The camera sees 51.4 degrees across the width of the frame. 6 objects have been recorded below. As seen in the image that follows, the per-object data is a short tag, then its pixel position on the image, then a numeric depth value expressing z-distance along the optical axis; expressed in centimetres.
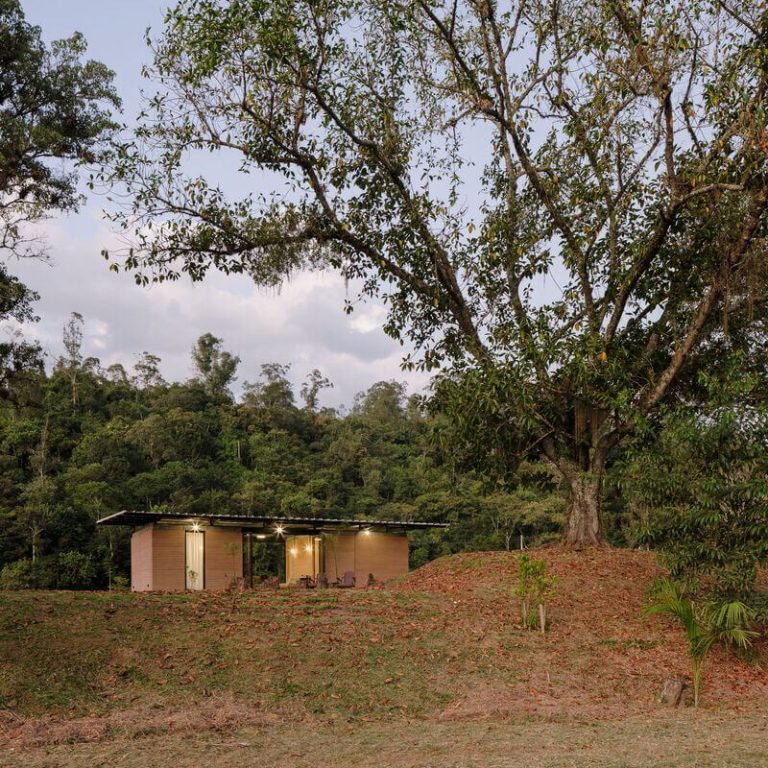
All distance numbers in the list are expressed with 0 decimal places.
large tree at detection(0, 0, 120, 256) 1106
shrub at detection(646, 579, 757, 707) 900
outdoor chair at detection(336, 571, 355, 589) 2075
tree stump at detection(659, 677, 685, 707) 872
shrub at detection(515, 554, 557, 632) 1076
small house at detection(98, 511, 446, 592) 2070
